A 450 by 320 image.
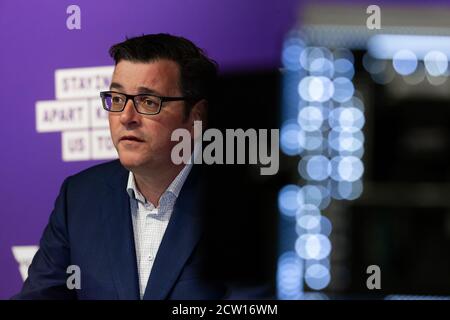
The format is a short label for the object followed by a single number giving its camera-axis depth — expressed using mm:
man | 4801
